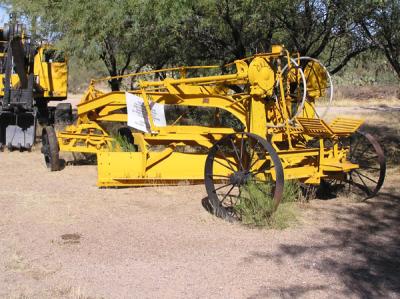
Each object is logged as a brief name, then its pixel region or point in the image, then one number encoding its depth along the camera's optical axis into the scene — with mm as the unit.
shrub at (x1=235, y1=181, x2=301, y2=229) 6871
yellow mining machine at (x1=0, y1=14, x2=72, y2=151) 12477
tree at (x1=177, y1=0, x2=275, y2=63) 10180
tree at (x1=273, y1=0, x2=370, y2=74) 9906
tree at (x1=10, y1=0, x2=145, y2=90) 10656
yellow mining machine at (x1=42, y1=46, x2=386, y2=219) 7652
